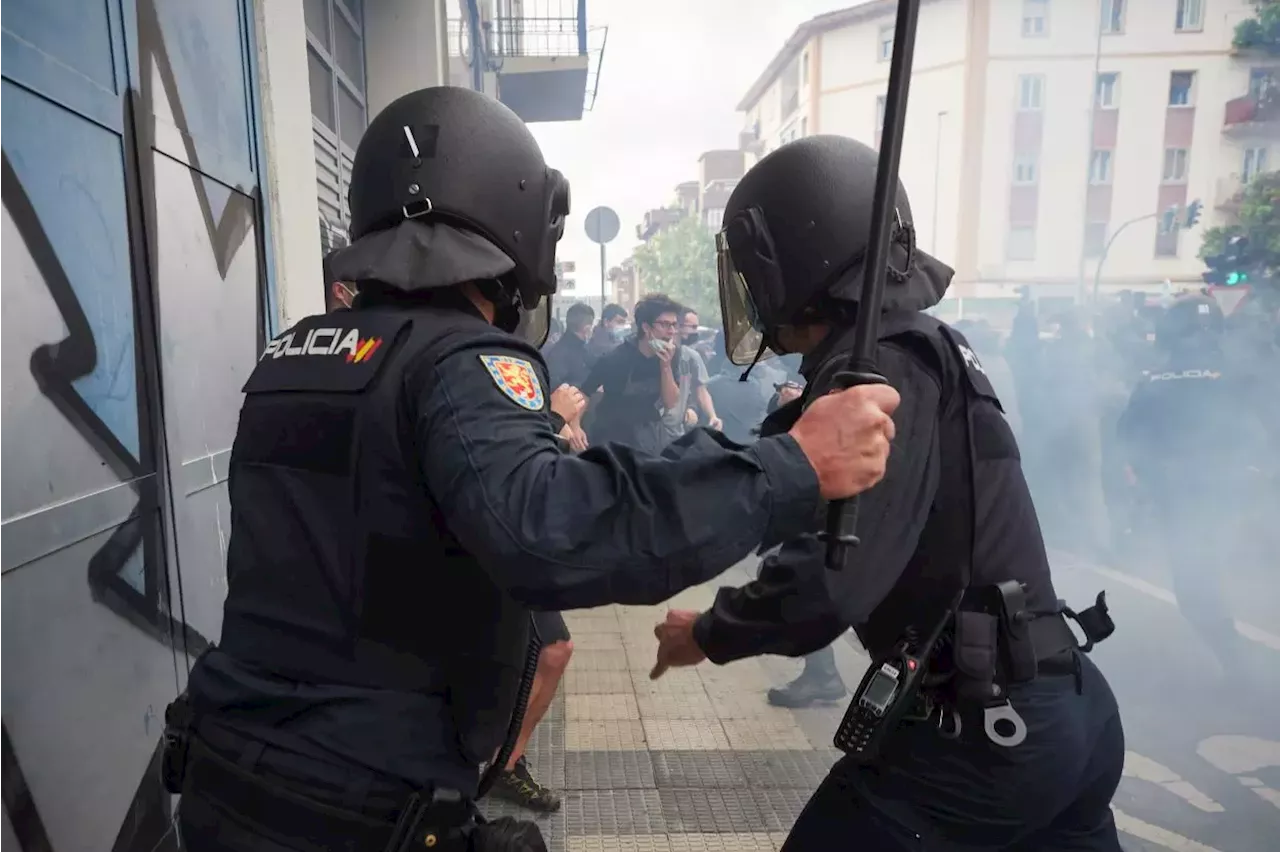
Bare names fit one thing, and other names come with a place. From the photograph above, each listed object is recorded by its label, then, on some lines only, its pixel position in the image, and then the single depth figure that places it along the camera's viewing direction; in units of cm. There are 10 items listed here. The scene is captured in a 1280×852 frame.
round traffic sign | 1126
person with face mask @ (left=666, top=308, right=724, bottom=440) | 622
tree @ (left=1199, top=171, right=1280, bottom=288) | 669
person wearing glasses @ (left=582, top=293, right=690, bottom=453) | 565
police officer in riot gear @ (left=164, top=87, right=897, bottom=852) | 103
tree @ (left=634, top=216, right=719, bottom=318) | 3269
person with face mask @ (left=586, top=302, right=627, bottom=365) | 921
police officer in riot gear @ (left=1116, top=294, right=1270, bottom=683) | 533
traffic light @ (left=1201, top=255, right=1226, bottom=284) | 686
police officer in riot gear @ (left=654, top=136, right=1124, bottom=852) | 133
